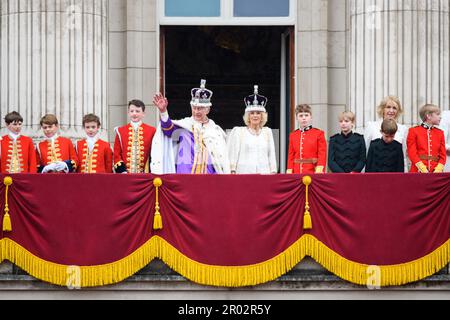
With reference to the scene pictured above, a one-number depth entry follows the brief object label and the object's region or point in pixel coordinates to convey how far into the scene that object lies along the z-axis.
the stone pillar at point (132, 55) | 26.92
